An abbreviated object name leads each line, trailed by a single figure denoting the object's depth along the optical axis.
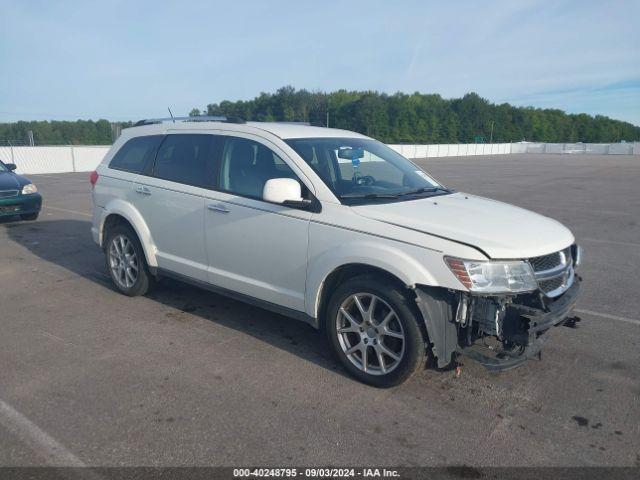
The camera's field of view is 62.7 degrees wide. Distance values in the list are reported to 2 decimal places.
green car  10.27
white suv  3.45
